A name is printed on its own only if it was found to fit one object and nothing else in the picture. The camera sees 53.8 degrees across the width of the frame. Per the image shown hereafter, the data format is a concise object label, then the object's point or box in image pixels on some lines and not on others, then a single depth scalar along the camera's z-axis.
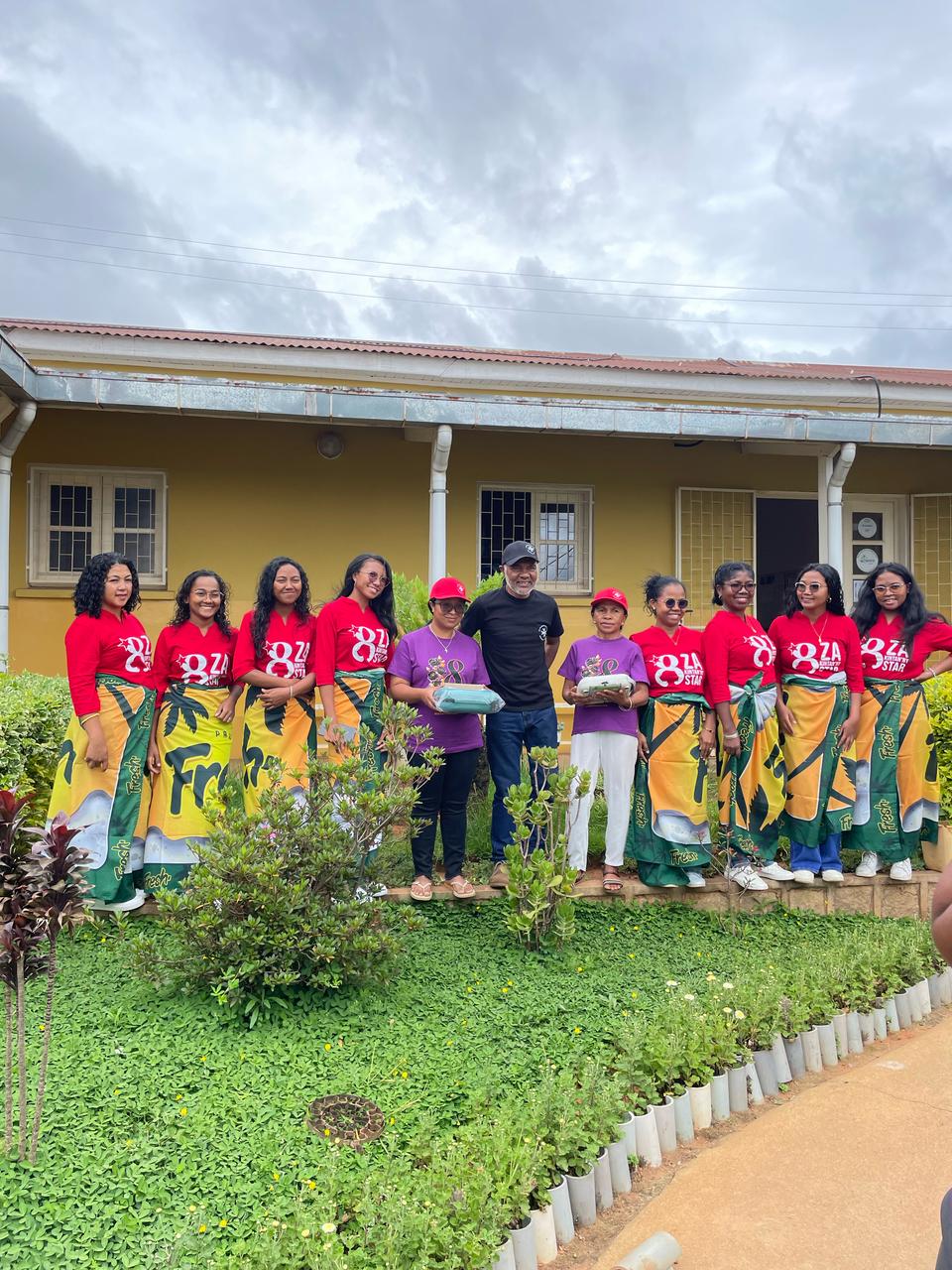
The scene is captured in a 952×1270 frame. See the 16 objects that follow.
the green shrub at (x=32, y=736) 4.82
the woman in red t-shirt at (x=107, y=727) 4.41
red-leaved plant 2.47
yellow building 8.82
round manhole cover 2.76
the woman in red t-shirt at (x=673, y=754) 5.11
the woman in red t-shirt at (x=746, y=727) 5.11
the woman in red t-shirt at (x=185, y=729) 4.63
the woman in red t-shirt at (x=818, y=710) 5.24
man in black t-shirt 5.02
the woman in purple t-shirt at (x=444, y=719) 4.77
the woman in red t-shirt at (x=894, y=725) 5.36
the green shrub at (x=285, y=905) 3.51
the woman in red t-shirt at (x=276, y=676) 4.61
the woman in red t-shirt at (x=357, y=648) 4.61
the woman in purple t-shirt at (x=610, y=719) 5.04
